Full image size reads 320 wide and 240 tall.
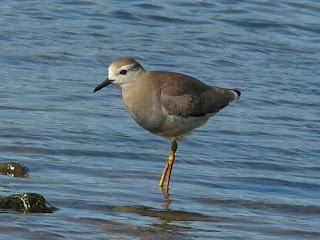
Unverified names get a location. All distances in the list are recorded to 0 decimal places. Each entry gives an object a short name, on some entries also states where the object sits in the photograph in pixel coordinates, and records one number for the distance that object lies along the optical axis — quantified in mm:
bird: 15391
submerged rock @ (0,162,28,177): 14773
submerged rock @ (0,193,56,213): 12758
